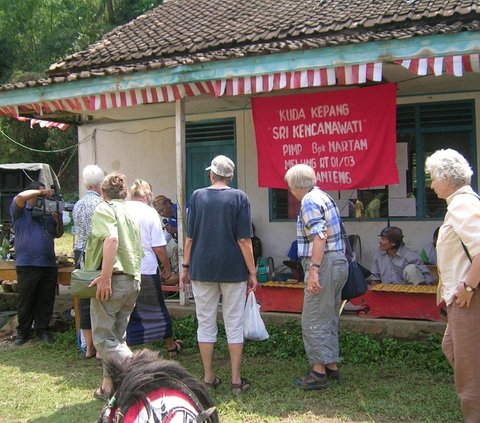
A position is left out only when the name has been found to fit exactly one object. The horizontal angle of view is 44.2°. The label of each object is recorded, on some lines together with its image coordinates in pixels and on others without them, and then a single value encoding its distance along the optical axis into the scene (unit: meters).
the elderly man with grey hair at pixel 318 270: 4.61
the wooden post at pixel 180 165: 6.71
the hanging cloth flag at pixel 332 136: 6.43
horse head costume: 2.43
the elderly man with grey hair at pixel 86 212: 5.68
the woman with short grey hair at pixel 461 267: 3.52
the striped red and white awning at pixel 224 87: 5.55
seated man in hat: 6.59
